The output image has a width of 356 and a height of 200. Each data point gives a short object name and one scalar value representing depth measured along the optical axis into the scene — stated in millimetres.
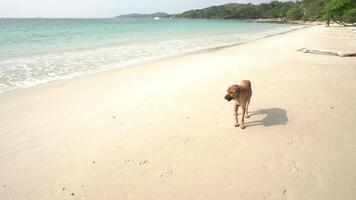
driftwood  12648
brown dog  4918
